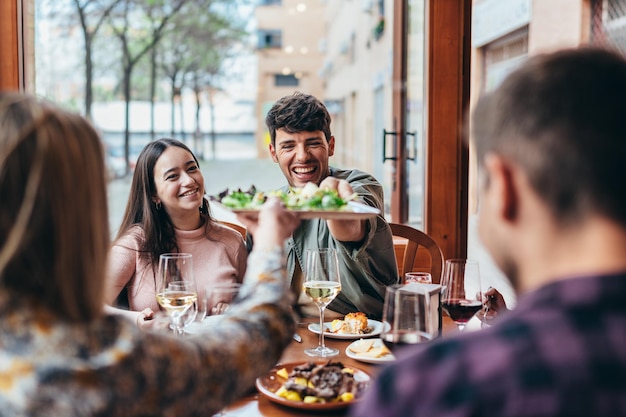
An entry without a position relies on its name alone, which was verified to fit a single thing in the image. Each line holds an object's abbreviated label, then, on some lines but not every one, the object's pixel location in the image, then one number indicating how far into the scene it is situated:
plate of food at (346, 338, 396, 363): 1.59
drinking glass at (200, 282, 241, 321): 1.35
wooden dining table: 1.28
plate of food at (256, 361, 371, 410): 1.29
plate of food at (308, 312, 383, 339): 1.80
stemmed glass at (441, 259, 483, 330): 1.60
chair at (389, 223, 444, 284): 2.69
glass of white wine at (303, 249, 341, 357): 1.68
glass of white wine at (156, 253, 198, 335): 1.51
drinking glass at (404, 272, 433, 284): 1.84
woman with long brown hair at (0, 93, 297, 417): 0.78
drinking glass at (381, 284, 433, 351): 1.21
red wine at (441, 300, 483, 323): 1.60
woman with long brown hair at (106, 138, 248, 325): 2.22
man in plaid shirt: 0.64
